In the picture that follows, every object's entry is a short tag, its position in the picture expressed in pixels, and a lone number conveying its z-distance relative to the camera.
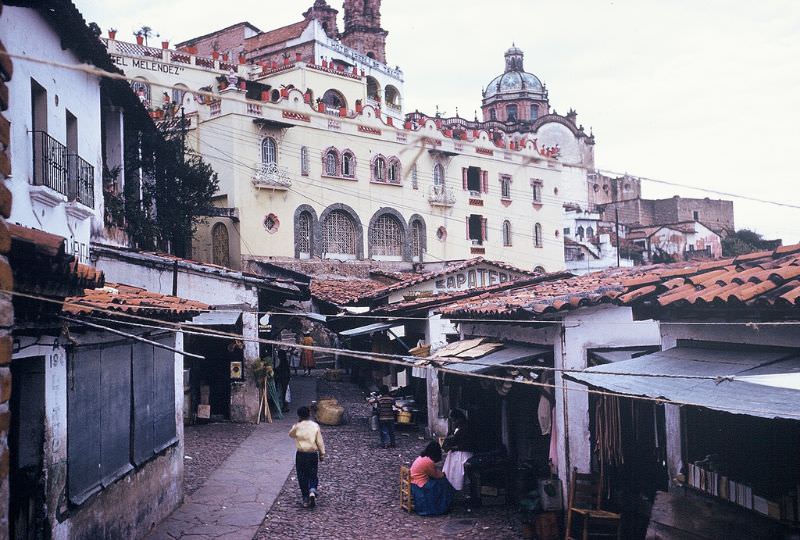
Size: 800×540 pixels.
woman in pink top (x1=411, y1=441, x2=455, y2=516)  11.48
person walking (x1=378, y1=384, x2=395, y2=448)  16.05
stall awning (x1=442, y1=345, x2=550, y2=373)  10.89
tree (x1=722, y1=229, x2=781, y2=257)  59.00
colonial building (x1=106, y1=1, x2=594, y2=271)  32.75
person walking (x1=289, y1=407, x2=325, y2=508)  11.71
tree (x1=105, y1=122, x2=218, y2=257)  19.05
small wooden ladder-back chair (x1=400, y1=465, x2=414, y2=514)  11.59
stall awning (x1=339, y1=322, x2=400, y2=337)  18.17
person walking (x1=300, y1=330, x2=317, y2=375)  29.79
